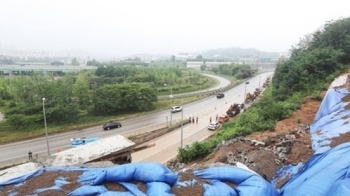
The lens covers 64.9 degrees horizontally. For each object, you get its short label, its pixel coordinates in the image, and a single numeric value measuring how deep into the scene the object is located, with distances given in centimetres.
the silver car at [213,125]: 2275
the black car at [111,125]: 2403
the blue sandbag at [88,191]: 617
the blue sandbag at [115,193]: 601
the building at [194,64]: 12556
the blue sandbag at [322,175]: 567
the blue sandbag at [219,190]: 618
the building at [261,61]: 11942
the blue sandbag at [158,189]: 595
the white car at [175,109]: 2964
